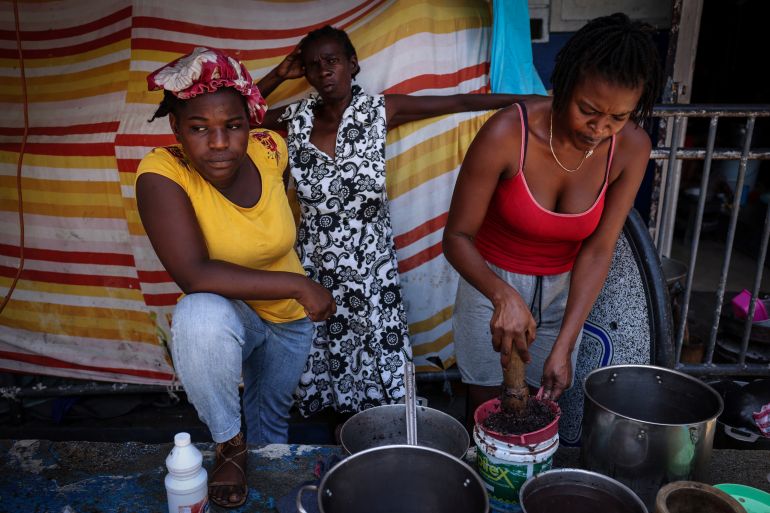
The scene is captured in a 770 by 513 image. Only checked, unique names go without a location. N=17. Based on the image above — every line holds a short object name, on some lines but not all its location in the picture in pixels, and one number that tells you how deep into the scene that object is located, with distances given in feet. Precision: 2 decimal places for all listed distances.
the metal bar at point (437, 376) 10.55
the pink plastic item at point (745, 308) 11.32
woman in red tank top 5.58
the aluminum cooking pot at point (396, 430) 6.20
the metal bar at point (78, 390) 10.91
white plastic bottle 5.27
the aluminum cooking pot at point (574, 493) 4.77
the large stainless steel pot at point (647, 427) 5.19
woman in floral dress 9.02
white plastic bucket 5.05
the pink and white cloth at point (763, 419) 8.32
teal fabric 9.16
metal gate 8.91
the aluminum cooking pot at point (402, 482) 4.72
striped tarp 9.70
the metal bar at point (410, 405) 5.37
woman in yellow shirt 6.03
